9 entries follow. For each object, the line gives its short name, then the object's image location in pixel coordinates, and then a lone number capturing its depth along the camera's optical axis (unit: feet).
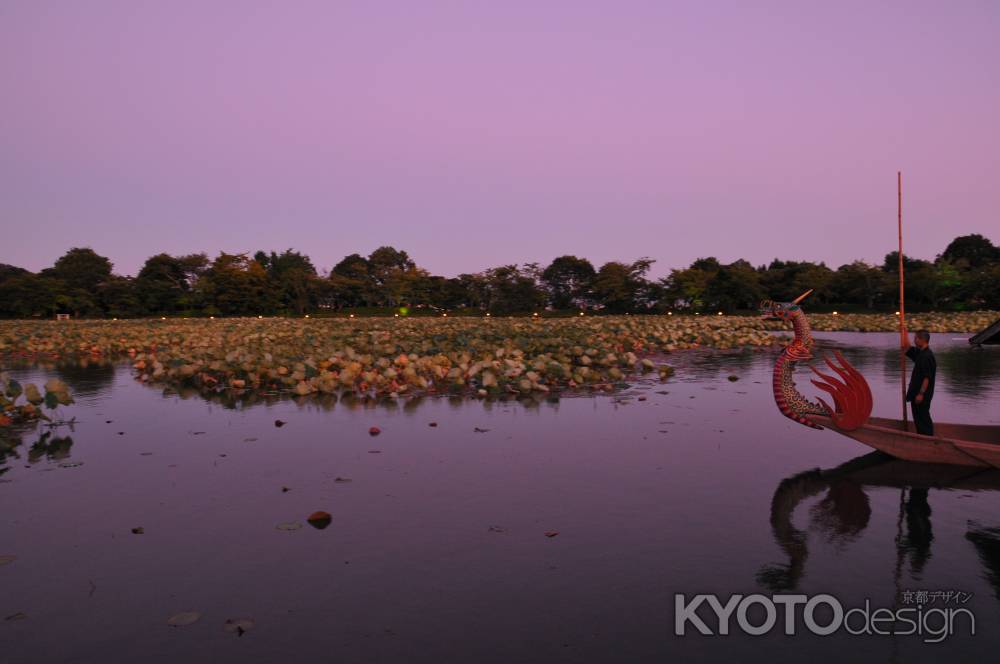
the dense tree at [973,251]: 261.24
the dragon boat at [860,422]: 23.97
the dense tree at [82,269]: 248.52
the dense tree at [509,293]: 247.50
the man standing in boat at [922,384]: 25.82
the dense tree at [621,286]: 244.83
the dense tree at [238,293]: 224.12
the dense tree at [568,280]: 263.70
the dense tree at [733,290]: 222.28
